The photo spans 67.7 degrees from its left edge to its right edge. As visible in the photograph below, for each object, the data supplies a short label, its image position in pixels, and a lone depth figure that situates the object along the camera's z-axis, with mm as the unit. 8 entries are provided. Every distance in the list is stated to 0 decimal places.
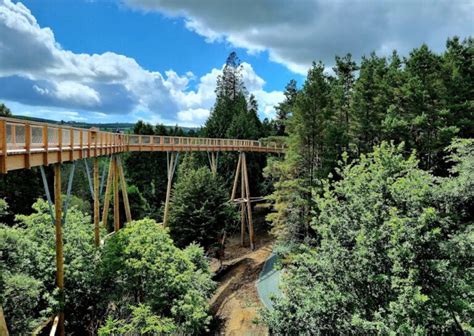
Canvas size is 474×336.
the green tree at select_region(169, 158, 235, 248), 21750
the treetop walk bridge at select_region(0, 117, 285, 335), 6758
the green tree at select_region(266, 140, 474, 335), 8570
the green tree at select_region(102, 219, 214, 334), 11719
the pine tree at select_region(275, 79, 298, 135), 50219
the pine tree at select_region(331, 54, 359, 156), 19578
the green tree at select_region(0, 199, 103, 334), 8422
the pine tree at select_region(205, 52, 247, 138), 39000
